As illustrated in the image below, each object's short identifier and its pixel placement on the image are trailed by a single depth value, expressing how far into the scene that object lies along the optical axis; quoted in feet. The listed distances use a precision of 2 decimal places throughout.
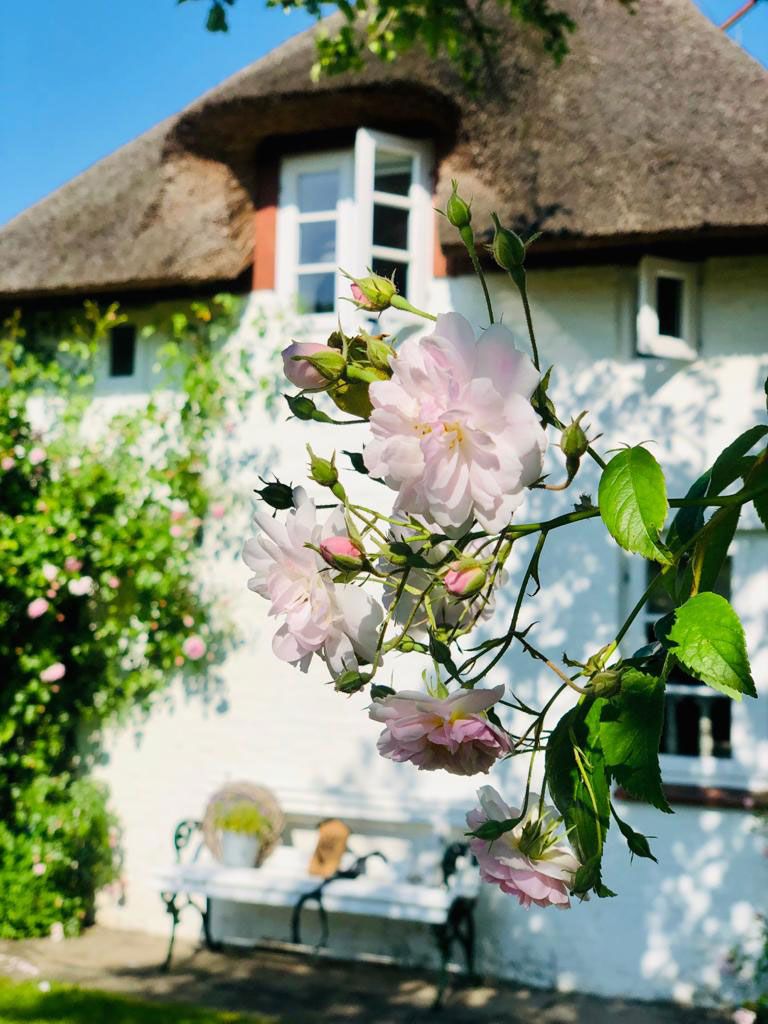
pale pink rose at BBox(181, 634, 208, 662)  20.86
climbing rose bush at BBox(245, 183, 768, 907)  2.28
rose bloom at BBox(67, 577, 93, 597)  20.90
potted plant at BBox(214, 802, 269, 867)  19.76
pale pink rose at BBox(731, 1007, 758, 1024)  16.17
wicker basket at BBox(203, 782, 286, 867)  20.20
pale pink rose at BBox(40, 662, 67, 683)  20.88
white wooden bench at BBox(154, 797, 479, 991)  18.53
